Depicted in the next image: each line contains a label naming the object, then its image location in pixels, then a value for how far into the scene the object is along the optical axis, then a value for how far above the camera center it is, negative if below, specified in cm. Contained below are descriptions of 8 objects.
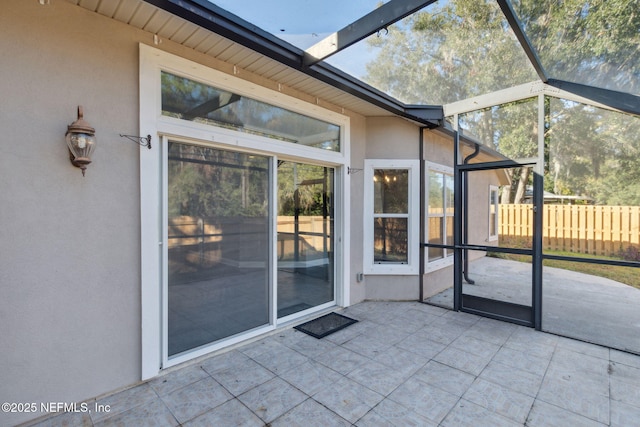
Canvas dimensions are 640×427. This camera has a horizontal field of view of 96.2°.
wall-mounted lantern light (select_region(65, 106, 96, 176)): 202 +50
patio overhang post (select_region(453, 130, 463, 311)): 419 -41
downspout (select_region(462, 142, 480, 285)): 431 +33
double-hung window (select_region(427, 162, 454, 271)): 478 -3
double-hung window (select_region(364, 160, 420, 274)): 452 -7
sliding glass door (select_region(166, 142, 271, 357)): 268 -33
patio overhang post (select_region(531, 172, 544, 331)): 352 -49
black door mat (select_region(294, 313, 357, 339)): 339 -142
